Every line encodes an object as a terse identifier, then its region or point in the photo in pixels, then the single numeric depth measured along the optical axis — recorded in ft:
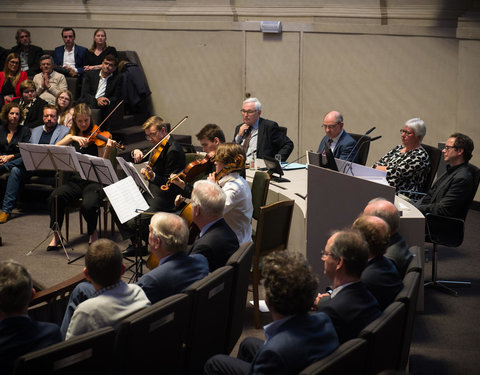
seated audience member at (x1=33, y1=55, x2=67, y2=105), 27.94
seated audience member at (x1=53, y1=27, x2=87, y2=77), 29.96
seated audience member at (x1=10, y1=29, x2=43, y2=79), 30.22
